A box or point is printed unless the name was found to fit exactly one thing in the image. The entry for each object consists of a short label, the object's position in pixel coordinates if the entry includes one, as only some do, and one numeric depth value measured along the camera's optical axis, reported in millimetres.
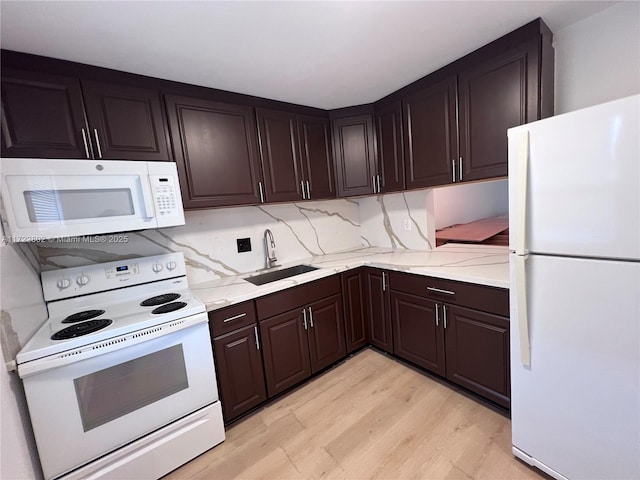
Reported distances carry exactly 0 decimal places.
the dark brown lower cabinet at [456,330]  1531
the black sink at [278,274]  2178
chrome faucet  2317
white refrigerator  914
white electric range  1119
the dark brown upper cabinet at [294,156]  2053
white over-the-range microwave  1188
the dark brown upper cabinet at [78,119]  1255
